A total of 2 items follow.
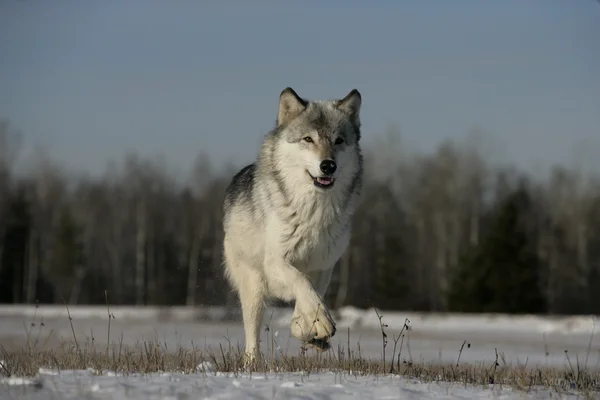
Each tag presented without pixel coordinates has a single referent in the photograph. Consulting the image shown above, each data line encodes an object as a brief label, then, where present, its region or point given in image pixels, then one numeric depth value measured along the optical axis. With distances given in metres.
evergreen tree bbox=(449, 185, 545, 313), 71.75
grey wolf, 16.19
